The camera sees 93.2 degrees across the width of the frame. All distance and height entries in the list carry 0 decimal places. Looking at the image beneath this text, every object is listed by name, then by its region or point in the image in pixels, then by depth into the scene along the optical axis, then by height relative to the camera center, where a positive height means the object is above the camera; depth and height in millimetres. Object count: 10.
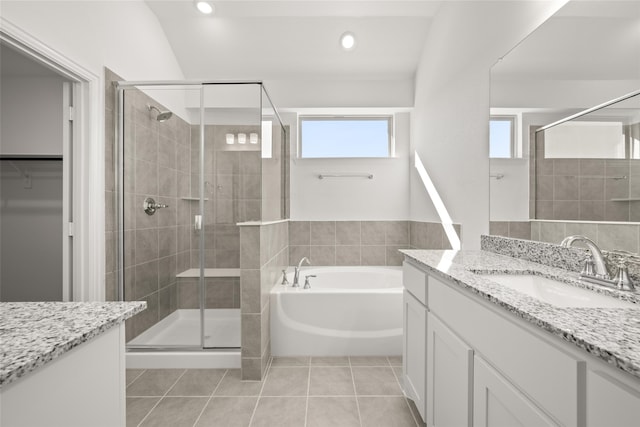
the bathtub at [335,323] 2352 -875
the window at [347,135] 3395 +861
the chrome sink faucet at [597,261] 1064 -178
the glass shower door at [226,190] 2307 +168
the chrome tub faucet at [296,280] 2590 -602
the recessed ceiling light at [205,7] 2607 +1781
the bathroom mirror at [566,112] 1073 +435
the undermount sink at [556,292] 941 -288
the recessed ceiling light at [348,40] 2842 +1616
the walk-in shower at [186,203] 2266 +62
